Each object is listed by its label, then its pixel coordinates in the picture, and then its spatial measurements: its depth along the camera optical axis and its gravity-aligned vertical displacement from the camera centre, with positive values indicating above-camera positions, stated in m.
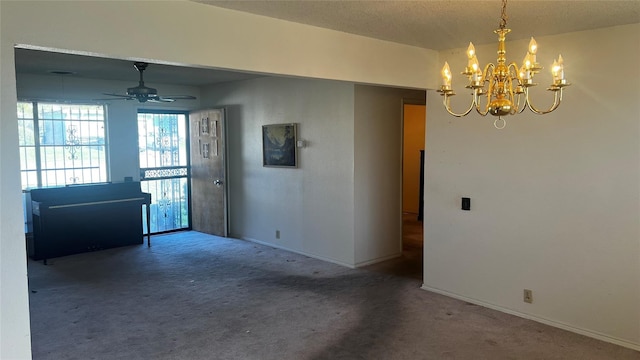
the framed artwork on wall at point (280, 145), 6.20 +0.13
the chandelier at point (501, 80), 2.09 +0.35
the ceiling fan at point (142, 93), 5.35 +0.74
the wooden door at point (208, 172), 7.29 -0.26
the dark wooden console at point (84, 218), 5.97 -0.85
